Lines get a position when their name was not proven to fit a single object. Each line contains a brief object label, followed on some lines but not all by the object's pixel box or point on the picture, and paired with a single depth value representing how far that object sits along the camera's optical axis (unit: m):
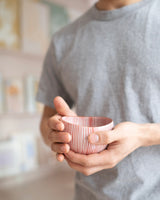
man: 0.49
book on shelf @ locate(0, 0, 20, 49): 1.61
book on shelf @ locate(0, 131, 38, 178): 1.54
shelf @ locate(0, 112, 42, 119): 1.65
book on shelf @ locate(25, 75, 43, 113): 1.76
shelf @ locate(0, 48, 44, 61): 1.63
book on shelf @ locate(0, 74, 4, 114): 1.62
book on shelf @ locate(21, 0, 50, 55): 1.71
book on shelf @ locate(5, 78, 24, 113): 1.66
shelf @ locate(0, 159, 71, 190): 1.59
